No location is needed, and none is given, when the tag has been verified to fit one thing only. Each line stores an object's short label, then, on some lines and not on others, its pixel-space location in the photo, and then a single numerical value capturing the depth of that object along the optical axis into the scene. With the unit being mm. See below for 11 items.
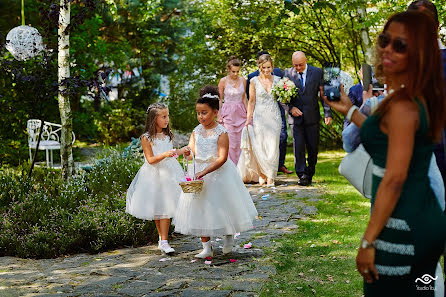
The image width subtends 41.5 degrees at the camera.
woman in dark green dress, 2516
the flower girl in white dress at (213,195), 5711
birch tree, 8453
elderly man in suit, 9984
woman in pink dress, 10844
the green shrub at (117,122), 18094
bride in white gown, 10266
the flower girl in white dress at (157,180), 6293
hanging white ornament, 9117
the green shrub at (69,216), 6578
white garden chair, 12578
